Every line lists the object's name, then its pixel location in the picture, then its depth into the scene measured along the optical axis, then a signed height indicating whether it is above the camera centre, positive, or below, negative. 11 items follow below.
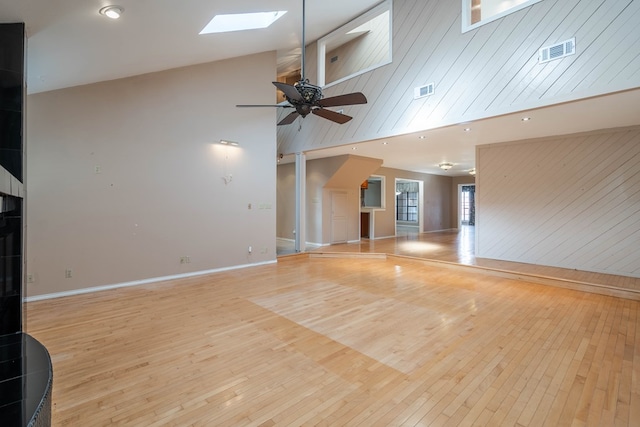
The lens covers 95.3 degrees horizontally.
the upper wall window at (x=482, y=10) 4.20 +3.24
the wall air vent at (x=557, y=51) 3.64 +2.03
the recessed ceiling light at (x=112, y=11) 2.68 +1.86
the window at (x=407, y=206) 13.14 +0.14
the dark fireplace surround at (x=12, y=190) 2.31 +0.15
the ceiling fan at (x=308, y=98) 3.25 +1.29
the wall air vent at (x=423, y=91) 4.95 +2.06
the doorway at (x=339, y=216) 8.83 -0.21
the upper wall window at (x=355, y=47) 6.60 +4.01
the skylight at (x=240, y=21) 4.29 +3.02
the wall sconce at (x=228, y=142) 5.86 +1.37
